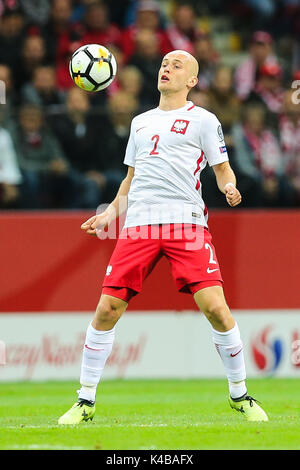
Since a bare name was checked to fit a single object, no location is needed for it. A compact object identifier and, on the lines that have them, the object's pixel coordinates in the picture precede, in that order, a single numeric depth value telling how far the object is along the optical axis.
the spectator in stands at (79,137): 12.55
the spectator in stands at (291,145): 13.11
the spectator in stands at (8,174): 12.12
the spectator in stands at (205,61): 14.77
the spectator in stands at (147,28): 15.10
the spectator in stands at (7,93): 12.44
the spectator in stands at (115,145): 12.45
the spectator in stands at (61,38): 14.40
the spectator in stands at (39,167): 12.30
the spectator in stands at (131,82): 13.75
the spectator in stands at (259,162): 12.75
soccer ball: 8.55
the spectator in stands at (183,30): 15.59
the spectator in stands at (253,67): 15.14
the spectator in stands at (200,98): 12.94
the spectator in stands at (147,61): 13.94
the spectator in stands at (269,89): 13.94
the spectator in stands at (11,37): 14.18
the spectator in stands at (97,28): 14.99
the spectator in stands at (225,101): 12.84
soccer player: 7.59
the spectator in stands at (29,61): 14.05
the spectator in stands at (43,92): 13.43
